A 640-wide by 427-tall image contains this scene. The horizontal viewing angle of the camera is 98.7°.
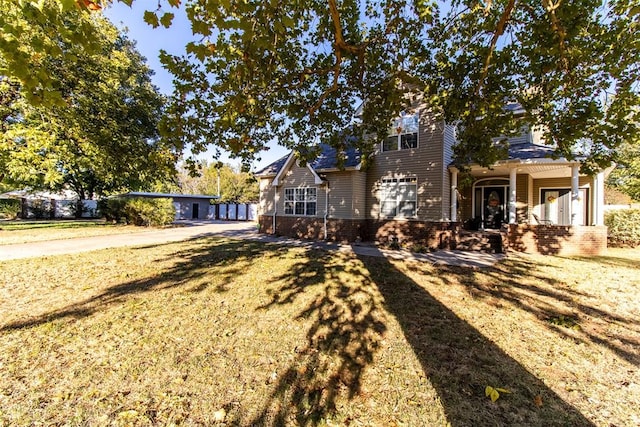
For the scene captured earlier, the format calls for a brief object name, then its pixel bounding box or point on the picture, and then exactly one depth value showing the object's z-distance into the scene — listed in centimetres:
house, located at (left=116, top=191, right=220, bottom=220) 3311
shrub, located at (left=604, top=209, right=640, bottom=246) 1142
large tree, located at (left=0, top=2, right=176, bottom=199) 1186
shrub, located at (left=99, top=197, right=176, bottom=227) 1965
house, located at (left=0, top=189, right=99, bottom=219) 3028
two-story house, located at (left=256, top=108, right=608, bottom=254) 1058
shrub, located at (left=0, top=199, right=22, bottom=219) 2826
